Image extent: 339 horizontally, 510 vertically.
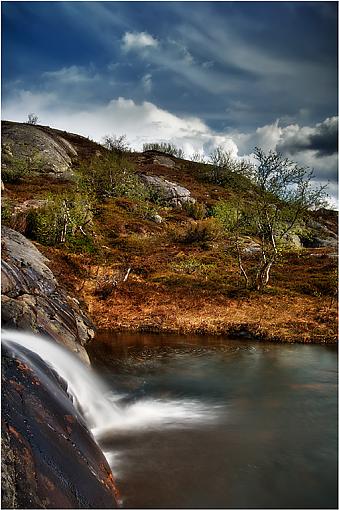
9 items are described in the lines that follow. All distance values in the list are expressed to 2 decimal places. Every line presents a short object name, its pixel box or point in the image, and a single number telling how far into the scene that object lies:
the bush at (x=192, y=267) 28.75
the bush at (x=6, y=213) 26.47
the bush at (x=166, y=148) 127.75
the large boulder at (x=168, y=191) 61.16
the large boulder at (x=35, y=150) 56.00
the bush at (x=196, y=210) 54.38
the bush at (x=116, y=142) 83.44
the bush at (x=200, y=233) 41.19
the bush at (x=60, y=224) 30.38
